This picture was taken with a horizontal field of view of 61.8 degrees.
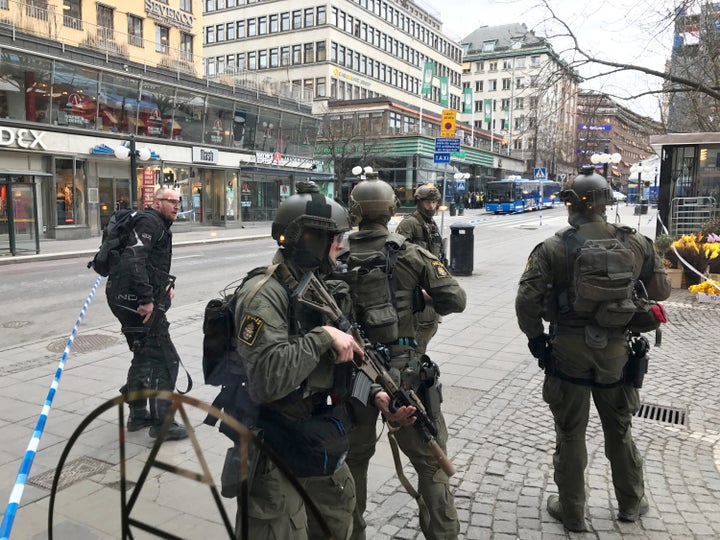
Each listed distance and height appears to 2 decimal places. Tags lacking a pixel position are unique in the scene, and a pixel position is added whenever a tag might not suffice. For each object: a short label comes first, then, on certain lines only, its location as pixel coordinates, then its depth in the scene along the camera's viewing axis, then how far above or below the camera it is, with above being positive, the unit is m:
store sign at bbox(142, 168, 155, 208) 26.47 +0.36
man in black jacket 4.92 -0.86
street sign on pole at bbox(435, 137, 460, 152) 13.95 +1.19
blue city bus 45.97 +0.11
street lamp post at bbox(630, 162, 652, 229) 33.26 +1.62
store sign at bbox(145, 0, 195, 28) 33.69 +10.16
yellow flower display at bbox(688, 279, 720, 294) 10.55 -1.57
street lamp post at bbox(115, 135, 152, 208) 20.98 +1.24
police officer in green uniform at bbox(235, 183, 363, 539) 2.30 -0.72
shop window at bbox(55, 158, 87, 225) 24.64 -0.08
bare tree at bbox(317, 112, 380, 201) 46.53 +3.90
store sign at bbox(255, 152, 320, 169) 35.47 +2.00
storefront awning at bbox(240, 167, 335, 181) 34.62 +1.26
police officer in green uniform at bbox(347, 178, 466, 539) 3.14 -0.89
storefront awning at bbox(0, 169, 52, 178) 17.52 +0.45
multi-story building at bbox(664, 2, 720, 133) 11.02 +3.04
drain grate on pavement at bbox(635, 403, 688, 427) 5.21 -1.89
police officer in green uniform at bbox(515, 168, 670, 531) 3.47 -0.97
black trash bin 13.81 -1.33
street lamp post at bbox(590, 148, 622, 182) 26.69 +1.79
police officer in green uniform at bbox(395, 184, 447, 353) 6.34 -0.30
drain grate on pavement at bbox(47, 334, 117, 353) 7.55 -1.99
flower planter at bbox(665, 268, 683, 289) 11.70 -1.51
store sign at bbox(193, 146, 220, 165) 30.64 +1.87
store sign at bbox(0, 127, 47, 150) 21.97 +1.89
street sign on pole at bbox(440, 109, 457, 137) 14.85 +1.80
